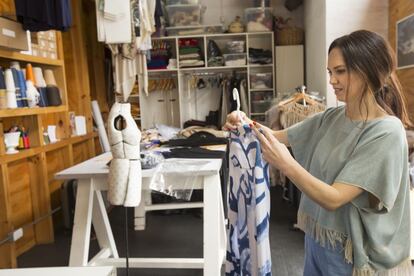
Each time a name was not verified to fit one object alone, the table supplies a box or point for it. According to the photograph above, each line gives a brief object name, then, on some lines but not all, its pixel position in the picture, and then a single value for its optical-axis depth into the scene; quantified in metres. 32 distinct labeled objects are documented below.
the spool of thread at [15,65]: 2.47
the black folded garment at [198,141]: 2.72
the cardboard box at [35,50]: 2.68
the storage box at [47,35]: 2.78
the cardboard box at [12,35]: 2.19
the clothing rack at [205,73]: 4.91
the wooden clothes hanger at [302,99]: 3.07
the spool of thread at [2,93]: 2.28
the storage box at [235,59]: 4.64
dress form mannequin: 1.37
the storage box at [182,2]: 4.56
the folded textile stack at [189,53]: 4.67
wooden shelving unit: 2.44
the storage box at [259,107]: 4.70
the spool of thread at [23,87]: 2.46
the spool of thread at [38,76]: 2.70
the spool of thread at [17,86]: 2.41
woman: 0.98
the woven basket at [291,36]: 4.54
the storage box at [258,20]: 4.54
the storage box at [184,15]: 4.61
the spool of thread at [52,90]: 2.79
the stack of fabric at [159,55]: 4.74
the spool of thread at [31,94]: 2.52
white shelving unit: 4.68
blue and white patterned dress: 1.45
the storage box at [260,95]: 4.73
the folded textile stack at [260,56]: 4.65
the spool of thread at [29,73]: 2.58
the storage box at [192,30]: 4.67
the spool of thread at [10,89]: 2.32
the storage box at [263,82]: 4.70
